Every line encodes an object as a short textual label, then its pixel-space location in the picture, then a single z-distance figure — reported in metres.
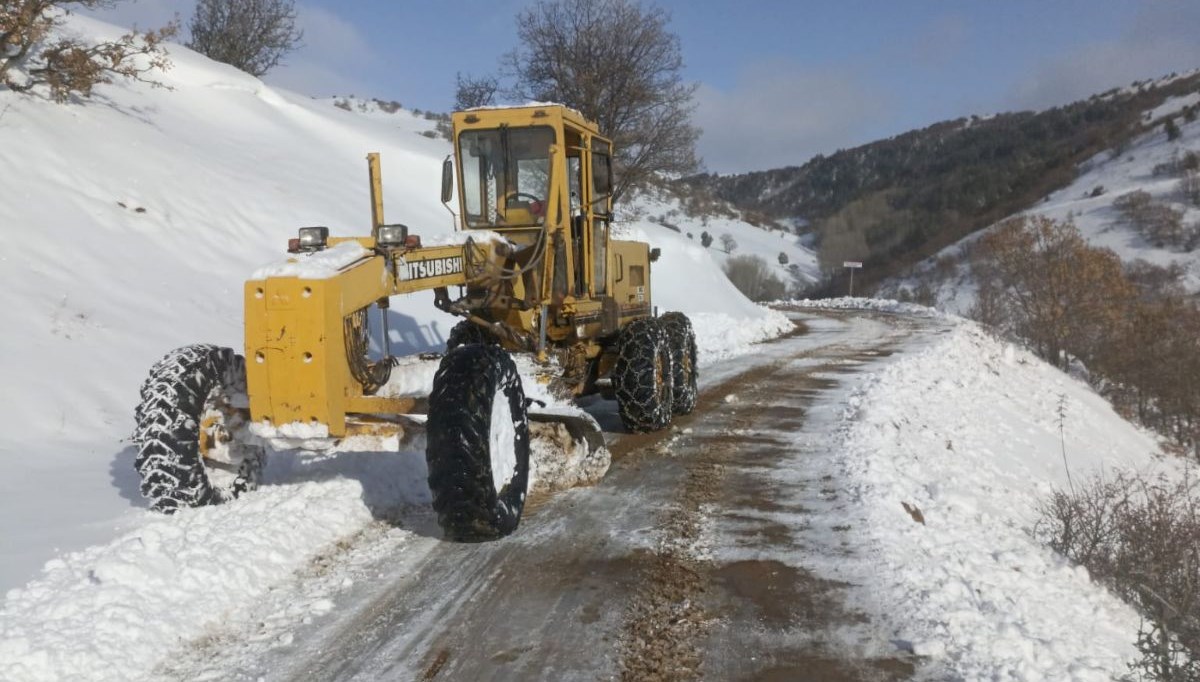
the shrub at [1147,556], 4.23
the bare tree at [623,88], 23.03
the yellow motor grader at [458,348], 4.68
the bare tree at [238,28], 30.59
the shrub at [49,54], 12.41
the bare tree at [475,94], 24.77
